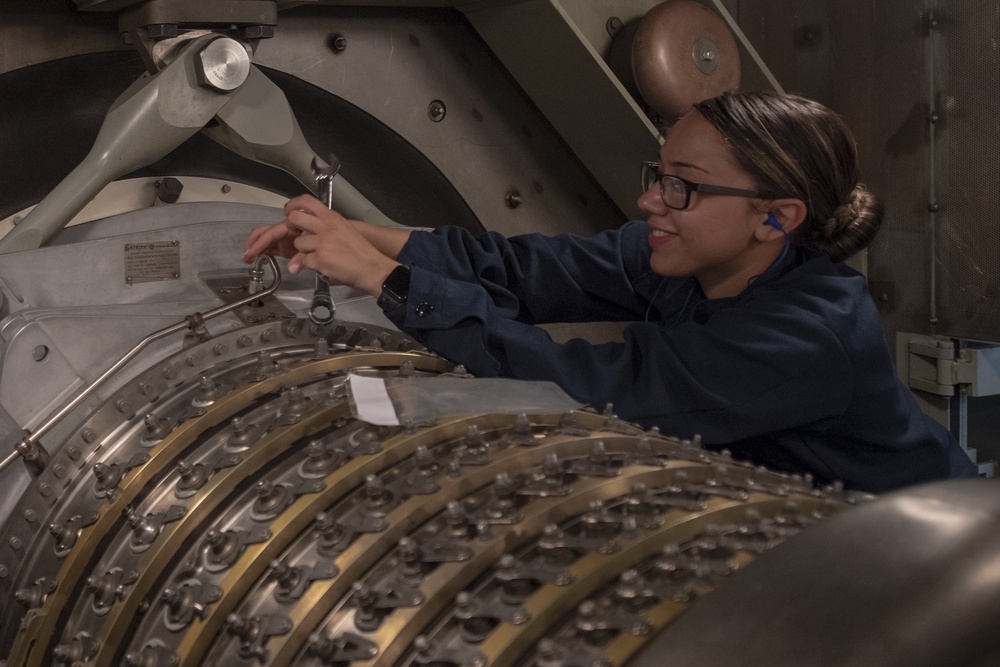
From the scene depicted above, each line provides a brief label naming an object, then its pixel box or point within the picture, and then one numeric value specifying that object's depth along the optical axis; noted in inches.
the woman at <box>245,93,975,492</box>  46.4
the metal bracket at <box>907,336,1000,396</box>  70.1
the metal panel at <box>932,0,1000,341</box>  66.0
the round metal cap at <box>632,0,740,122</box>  64.6
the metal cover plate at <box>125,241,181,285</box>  48.6
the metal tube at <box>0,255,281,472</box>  41.3
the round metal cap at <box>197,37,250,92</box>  49.1
